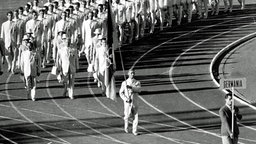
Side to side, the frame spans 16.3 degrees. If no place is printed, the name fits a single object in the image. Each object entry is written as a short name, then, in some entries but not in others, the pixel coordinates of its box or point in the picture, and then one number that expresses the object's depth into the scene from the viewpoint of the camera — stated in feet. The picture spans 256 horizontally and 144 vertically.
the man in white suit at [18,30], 102.83
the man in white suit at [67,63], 88.38
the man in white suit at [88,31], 100.68
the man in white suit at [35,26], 101.65
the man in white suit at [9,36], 102.27
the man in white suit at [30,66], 87.86
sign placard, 63.31
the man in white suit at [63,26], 101.04
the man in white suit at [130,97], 74.69
